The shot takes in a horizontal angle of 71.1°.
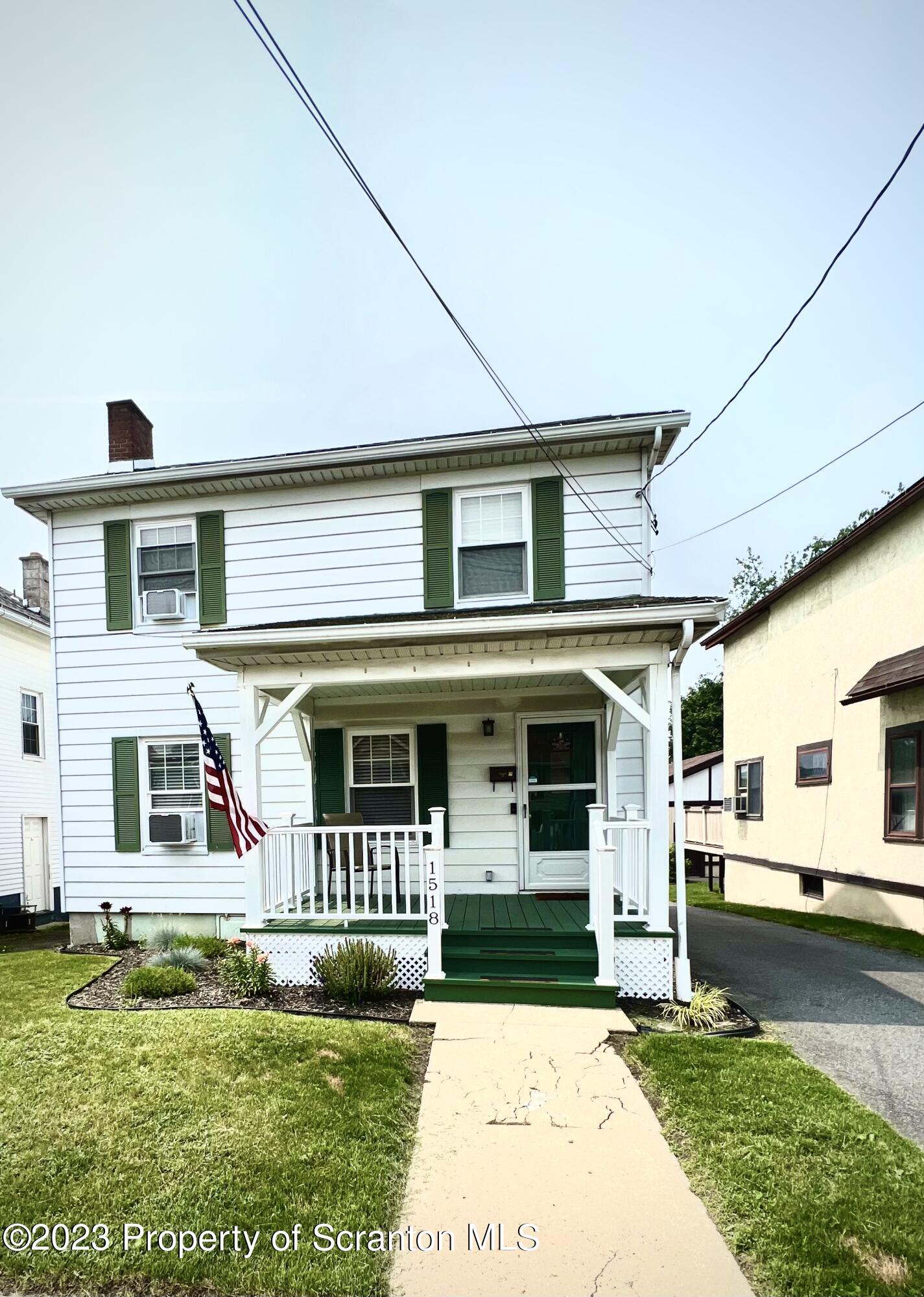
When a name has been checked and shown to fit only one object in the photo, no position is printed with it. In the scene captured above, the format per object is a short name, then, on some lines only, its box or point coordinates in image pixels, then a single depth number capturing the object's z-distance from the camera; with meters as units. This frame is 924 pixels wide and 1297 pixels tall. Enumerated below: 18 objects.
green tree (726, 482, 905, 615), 34.66
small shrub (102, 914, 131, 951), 8.18
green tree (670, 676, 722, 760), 32.81
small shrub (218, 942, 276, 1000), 5.87
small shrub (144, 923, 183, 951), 7.63
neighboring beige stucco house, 8.64
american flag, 5.63
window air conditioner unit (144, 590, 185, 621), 8.63
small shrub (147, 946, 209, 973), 6.60
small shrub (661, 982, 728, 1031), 5.16
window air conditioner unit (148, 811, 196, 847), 8.40
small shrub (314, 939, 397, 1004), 5.65
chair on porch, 7.32
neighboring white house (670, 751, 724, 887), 17.92
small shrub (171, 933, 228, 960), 7.37
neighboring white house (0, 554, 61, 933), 13.35
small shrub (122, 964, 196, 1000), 5.92
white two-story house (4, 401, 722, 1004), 5.90
